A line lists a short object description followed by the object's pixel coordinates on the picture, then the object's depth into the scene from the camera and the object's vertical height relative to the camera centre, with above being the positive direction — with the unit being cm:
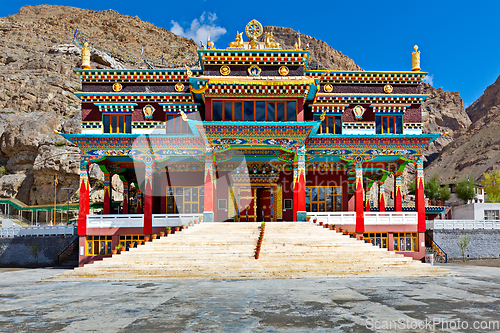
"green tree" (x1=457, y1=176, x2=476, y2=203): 7719 -99
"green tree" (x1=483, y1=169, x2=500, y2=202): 7662 +0
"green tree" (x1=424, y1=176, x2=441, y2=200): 8590 -57
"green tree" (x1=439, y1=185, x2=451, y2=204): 8312 -171
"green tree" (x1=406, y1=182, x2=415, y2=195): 9360 -54
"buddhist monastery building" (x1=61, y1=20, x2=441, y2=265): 2611 +352
